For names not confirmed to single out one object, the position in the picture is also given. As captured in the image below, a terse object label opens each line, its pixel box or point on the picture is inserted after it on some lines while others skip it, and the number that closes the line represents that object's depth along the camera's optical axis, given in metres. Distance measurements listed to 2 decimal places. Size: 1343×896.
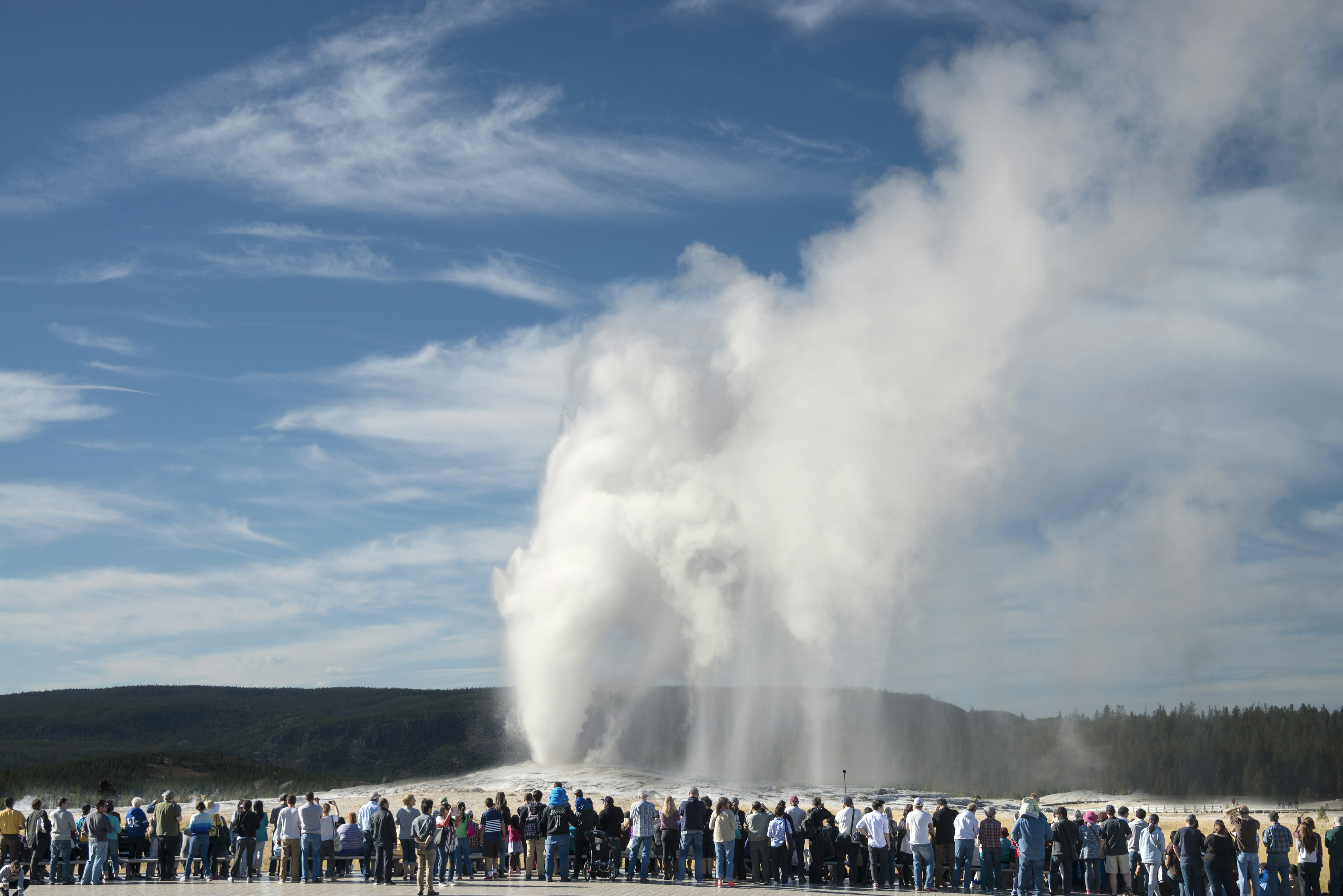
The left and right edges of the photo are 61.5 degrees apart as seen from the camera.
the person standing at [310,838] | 25.34
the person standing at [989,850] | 25.11
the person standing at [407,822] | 24.59
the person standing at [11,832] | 24.78
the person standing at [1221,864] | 22.41
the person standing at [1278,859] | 22.38
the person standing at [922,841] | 24.88
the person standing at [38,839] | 26.72
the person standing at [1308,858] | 23.36
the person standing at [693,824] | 25.33
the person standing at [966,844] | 25.22
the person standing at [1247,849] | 22.55
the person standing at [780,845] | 25.08
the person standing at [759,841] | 25.48
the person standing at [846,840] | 25.78
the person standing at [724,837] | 24.88
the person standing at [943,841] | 25.50
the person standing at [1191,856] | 23.03
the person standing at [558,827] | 25.17
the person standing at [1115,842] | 24.89
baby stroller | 26.61
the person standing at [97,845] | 25.06
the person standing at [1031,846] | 23.78
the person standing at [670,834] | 26.05
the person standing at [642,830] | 26.03
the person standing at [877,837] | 24.92
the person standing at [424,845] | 22.64
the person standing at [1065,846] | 24.66
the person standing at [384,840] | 25.00
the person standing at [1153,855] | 24.08
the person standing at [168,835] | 26.55
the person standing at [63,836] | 25.80
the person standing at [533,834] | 25.95
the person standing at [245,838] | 26.30
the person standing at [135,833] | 27.27
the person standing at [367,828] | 26.64
